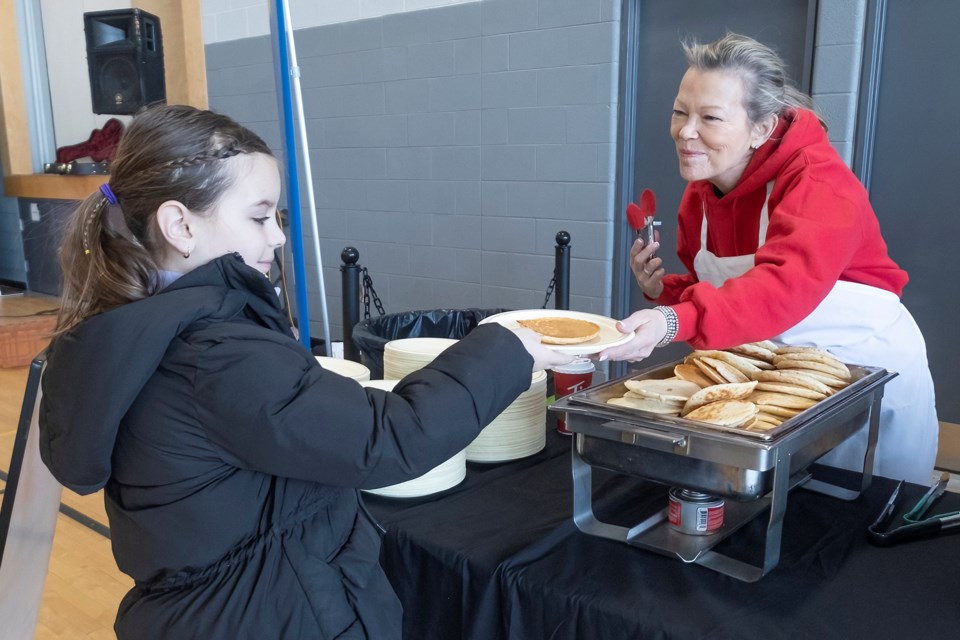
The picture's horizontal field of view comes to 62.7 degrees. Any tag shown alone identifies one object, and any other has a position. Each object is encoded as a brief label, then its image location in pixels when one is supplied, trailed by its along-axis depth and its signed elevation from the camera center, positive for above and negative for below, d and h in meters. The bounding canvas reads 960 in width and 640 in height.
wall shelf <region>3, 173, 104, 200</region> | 5.45 -0.36
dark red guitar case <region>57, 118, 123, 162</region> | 6.05 -0.07
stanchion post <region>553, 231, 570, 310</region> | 3.07 -0.53
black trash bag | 2.52 -0.62
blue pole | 2.36 +0.04
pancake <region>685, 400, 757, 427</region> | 1.03 -0.36
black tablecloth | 0.94 -0.58
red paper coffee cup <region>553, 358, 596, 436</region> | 1.57 -0.48
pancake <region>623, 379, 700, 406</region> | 1.14 -0.37
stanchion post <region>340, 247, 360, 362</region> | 3.00 -0.59
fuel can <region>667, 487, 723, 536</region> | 1.14 -0.54
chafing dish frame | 1.00 -0.42
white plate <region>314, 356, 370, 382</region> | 1.52 -0.45
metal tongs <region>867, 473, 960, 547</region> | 1.10 -0.54
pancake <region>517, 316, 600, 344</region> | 1.25 -0.32
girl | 0.87 -0.30
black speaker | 4.02 +0.39
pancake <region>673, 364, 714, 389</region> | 1.23 -0.38
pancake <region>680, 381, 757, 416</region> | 1.11 -0.36
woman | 1.34 -0.22
